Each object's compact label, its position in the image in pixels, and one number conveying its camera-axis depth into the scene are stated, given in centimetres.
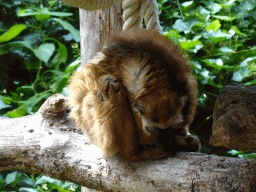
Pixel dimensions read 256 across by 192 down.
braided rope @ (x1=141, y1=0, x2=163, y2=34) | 422
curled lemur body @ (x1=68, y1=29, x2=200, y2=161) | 406
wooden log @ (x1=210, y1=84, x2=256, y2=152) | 390
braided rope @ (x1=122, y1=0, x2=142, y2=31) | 422
